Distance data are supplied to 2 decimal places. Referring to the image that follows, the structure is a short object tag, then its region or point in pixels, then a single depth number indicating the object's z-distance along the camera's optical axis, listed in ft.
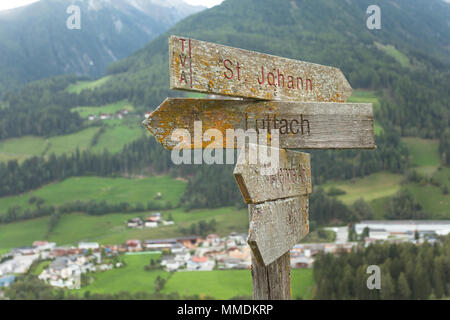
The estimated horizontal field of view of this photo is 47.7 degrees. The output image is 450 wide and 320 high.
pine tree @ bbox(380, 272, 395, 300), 148.87
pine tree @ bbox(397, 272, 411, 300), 149.34
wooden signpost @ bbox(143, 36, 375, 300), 10.02
